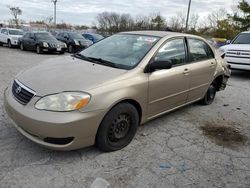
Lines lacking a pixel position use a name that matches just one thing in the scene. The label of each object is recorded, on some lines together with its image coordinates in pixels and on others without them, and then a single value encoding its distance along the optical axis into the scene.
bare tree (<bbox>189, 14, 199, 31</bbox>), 32.70
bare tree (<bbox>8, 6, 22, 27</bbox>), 42.37
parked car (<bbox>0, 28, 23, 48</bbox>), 14.27
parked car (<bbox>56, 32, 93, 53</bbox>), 13.00
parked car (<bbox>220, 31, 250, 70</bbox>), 7.16
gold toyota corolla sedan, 2.19
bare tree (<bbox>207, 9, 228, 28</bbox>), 32.11
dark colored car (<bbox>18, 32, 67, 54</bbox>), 11.74
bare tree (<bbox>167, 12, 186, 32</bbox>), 31.99
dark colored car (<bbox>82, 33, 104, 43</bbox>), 16.40
